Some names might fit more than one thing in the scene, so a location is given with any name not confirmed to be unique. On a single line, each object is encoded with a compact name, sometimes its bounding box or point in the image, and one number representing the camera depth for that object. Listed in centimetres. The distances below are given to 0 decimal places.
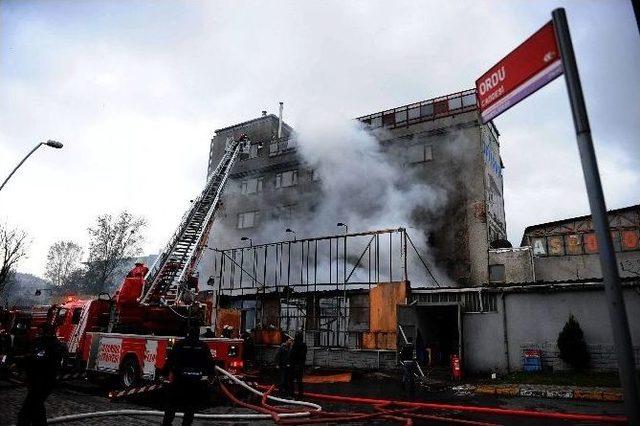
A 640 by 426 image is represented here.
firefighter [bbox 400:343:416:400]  1150
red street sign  334
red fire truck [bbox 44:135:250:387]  1078
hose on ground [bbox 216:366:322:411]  784
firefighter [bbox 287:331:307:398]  1070
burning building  2744
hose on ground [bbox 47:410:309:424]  701
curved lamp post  1468
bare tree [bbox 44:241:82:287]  6538
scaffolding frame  2188
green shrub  1462
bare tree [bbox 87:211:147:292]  4512
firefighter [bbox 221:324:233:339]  1328
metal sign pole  258
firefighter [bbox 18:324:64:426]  579
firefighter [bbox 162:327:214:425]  593
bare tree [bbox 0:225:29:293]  3203
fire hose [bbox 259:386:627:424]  582
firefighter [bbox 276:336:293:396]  1084
